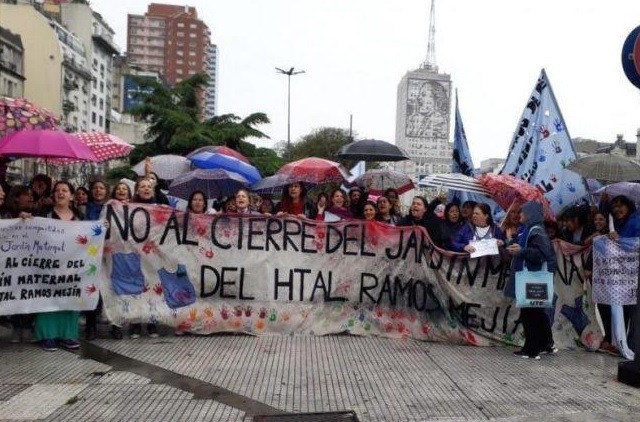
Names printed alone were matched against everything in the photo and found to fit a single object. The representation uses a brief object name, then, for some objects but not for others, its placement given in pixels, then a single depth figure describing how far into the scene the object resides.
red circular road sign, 5.62
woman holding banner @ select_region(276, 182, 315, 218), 8.34
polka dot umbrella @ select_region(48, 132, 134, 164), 9.29
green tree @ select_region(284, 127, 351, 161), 51.88
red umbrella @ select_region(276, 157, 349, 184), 9.23
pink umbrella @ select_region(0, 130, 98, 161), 7.03
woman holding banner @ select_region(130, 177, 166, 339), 6.92
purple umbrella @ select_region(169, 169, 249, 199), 9.03
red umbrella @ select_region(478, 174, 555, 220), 7.41
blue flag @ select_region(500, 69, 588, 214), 9.08
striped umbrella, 8.05
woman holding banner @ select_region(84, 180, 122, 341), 6.72
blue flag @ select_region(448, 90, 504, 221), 10.14
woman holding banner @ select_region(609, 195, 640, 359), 6.84
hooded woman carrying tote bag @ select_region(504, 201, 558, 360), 6.45
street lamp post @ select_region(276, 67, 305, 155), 42.91
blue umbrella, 9.76
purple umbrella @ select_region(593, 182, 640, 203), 9.05
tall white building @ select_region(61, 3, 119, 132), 83.31
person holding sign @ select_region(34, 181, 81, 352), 6.34
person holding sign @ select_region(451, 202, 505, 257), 6.99
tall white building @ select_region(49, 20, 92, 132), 73.19
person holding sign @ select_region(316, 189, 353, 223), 8.30
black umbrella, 10.46
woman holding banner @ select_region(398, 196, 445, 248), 7.54
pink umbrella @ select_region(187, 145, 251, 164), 10.34
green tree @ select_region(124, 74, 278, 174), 26.66
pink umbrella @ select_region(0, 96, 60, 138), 7.53
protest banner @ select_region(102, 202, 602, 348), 7.01
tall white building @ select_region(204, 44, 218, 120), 188.38
